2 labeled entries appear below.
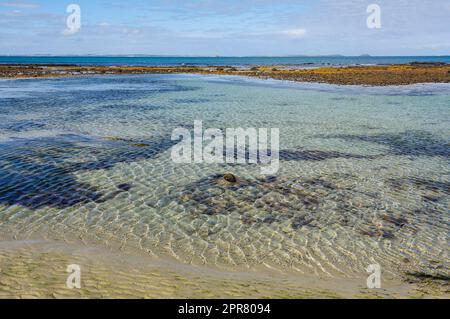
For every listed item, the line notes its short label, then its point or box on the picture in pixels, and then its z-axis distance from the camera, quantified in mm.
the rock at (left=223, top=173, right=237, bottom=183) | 15055
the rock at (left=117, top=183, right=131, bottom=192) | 14047
